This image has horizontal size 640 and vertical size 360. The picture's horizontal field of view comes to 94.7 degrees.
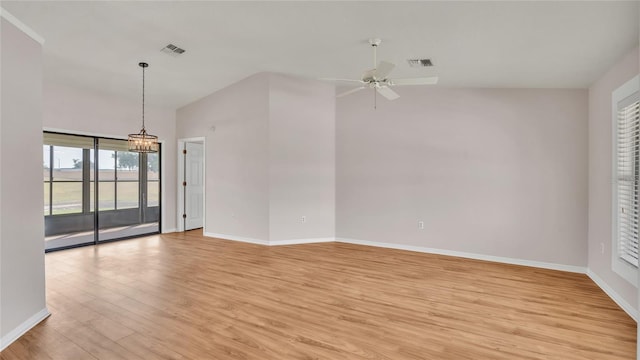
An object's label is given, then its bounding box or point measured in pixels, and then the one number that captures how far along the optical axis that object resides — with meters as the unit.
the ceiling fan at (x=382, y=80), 3.15
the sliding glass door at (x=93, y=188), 5.36
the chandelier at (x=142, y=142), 4.50
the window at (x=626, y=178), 2.95
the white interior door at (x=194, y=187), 7.13
